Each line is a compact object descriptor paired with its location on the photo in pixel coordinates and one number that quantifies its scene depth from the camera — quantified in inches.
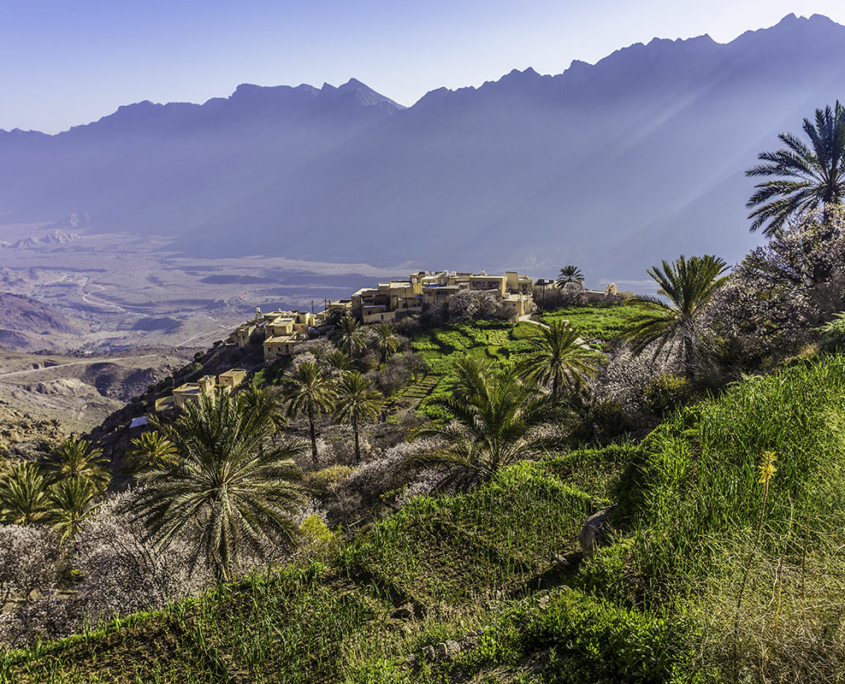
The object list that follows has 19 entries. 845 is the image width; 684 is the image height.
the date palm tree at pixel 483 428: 594.2
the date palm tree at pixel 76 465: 1264.8
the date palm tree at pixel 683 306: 842.2
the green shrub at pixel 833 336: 496.1
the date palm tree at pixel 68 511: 964.6
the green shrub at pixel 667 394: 726.1
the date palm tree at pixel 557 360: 1034.1
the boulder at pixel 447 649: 262.5
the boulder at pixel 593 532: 342.2
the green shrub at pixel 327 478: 1063.3
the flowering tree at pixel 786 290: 722.8
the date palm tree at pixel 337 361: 1812.3
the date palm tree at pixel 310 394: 1332.4
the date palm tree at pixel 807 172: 934.4
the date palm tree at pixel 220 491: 511.8
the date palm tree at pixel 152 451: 1326.3
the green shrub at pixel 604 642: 202.7
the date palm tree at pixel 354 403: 1334.9
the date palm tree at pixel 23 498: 999.6
